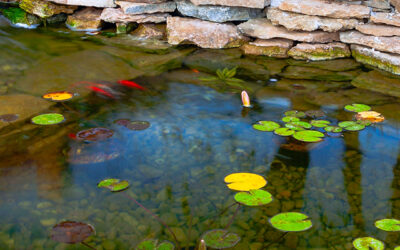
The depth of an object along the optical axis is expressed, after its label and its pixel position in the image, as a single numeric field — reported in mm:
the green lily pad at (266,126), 2850
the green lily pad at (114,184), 2148
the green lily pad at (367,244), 1771
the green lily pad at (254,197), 2051
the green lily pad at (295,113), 3092
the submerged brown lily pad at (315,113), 3104
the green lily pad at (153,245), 1767
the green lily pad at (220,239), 1782
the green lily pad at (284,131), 2764
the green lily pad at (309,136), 2673
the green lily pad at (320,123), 2896
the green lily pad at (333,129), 2818
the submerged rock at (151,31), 5074
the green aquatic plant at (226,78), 3779
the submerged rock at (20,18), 5219
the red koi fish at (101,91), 3389
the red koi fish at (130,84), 3615
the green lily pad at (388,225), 1879
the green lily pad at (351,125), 2861
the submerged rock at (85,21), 5285
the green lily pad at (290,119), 2988
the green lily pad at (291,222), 1870
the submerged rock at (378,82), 3596
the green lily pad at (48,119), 2830
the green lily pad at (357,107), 3184
